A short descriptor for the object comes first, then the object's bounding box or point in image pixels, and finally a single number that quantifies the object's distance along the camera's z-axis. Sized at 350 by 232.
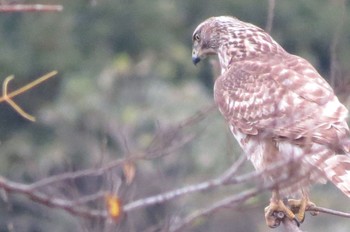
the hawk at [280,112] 11.81
